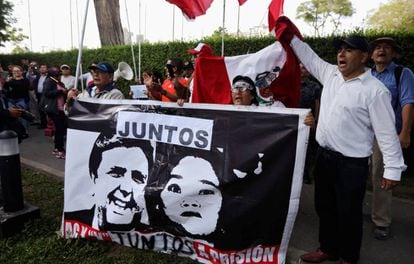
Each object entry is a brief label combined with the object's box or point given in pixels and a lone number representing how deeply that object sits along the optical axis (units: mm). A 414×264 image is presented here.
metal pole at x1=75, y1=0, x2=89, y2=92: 3389
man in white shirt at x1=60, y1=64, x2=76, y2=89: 8531
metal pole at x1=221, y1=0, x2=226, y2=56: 4820
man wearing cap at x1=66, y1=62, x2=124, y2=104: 3664
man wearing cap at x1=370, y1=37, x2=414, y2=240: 3334
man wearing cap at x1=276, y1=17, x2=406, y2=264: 2420
